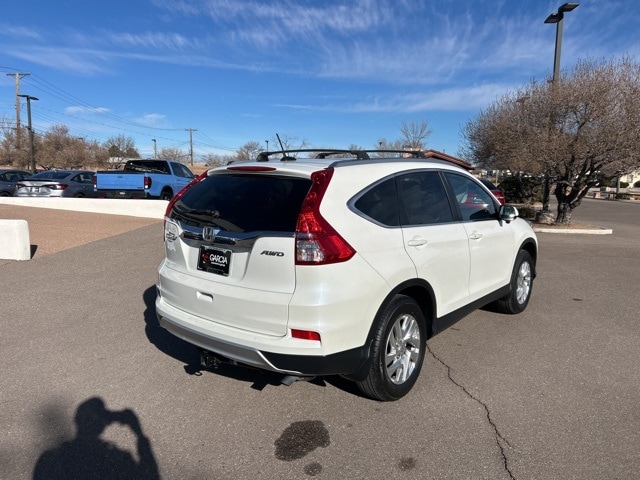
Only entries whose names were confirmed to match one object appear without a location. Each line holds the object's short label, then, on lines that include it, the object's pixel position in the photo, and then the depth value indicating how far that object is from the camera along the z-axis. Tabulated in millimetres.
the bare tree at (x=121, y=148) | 71312
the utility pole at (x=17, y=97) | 44794
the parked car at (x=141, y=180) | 15844
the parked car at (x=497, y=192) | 15929
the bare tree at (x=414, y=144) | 36062
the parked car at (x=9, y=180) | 20578
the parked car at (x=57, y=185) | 17156
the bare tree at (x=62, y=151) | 52094
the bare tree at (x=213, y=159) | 90775
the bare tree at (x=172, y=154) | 89250
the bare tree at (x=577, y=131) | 11648
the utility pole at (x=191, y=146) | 88219
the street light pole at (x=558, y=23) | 13625
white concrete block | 7855
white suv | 2793
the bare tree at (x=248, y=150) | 61256
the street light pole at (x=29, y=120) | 38688
